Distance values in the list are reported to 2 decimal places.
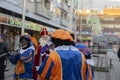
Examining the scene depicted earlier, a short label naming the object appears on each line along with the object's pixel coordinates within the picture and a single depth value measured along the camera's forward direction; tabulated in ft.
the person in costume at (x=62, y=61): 7.85
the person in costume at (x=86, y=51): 10.18
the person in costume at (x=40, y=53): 12.56
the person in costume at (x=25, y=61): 13.02
